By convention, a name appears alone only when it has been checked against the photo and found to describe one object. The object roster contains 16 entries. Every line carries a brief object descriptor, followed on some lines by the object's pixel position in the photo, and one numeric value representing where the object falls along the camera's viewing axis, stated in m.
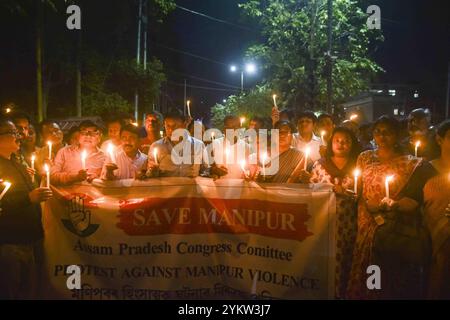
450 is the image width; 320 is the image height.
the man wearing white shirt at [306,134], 7.14
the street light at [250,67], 19.00
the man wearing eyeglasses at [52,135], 6.74
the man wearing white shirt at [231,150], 6.13
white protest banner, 4.58
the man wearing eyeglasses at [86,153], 5.62
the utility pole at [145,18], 23.34
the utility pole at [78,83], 16.12
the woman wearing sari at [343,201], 4.51
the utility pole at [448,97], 30.81
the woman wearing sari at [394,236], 4.29
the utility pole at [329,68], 15.29
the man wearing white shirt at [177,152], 5.78
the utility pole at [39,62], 12.95
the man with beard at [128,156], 5.64
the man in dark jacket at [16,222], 4.46
